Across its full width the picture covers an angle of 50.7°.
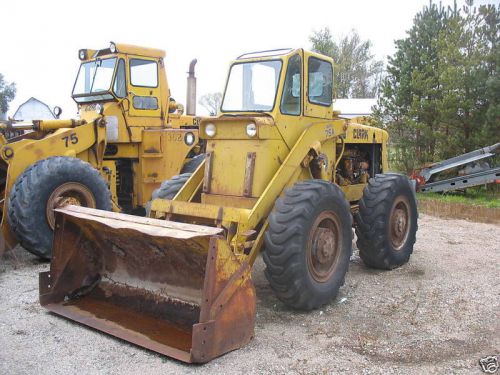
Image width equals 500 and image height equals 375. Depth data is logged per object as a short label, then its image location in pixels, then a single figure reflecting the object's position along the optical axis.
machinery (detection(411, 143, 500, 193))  11.81
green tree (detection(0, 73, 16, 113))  37.95
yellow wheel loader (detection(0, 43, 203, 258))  6.81
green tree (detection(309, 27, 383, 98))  36.97
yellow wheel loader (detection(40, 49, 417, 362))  4.12
